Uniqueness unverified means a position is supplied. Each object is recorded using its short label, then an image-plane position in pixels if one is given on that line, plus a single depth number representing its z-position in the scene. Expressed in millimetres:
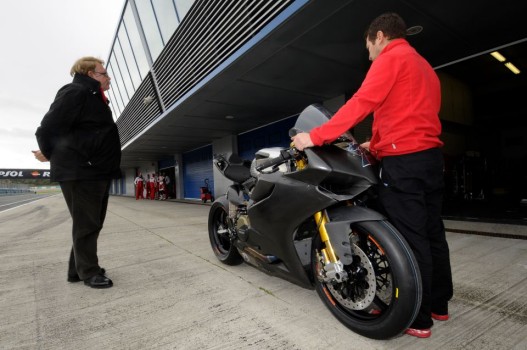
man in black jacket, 2193
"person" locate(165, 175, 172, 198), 17266
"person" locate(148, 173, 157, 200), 18395
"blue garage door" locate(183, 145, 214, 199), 13625
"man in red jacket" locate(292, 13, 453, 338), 1380
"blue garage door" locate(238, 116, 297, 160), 8923
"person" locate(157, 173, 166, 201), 17125
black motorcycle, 1293
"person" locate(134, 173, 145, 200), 19719
